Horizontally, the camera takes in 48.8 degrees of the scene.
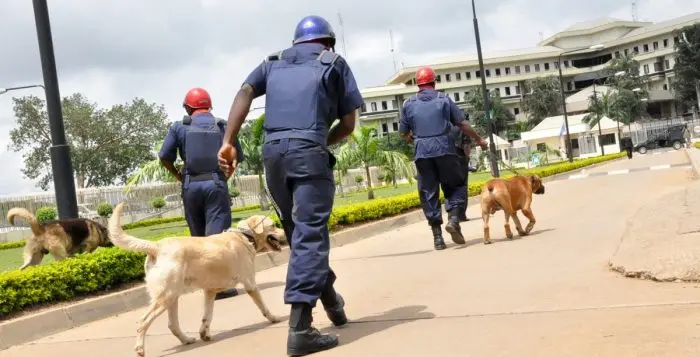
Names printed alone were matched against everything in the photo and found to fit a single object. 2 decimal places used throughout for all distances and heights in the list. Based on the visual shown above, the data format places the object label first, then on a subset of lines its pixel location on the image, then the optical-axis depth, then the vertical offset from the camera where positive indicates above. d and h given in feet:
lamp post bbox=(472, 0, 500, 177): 102.36 +10.61
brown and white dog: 26.04 -1.22
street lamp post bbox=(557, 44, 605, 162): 167.73 -2.01
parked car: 206.28 -4.23
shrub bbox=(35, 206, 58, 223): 82.48 -0.93
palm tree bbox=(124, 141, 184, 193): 76.74 +1.79
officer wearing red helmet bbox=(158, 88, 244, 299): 23.24 +0.66
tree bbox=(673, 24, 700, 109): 287.28 +21.99
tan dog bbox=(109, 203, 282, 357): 15.61 -1.78
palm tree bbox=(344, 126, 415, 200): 82.02 +0.91
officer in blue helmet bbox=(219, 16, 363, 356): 14.06 +0.59
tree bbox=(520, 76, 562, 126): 321.52 +16.69
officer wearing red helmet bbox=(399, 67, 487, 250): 29.53 +0.14
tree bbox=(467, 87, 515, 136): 304.50 +14.49
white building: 346.13 +35.61
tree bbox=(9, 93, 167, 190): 173.68 +14.59
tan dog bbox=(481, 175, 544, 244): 29.53 -2.07
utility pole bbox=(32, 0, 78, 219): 28.81 +2.65
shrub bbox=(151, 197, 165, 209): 101.09 -1.60
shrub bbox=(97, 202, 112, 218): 88.17 -1.45
